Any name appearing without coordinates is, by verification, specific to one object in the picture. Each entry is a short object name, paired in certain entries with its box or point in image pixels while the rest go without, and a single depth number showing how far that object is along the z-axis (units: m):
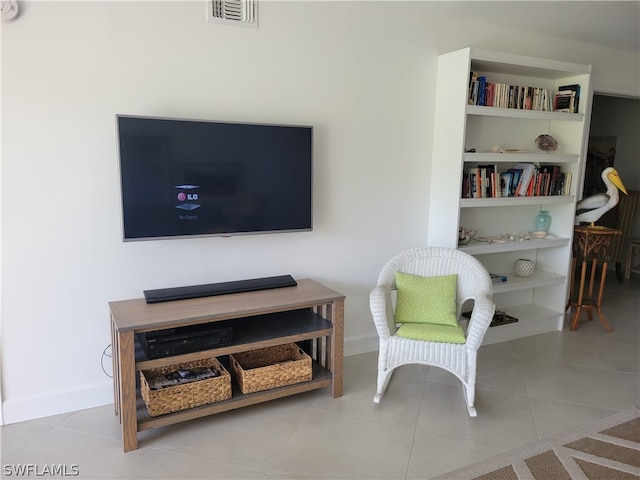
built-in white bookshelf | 3.31
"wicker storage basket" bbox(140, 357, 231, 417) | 2.33
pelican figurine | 3.86
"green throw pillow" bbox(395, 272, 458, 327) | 2.88
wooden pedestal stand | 3.89
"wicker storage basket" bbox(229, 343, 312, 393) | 2.57
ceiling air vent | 2.63
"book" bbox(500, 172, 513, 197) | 3.60
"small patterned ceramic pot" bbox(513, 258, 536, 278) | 3.88
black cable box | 2.29
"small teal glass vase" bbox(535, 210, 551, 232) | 4.04
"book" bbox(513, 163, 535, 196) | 3.64
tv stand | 2.21
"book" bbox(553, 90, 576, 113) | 3.71
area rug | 2.12
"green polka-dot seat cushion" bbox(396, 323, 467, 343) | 2.64
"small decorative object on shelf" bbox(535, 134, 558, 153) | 3.78
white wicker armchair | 2.61
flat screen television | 2.43
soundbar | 2.54
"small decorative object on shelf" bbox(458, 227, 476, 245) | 3.50
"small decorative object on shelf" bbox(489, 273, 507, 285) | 3.68
